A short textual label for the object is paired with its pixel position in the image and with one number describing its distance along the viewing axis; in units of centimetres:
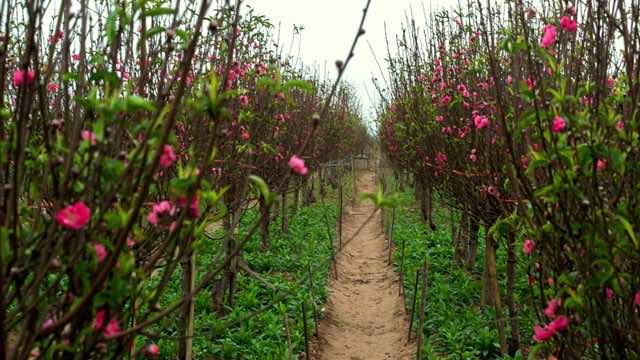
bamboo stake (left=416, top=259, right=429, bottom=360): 521
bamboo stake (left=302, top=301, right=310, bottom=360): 523
